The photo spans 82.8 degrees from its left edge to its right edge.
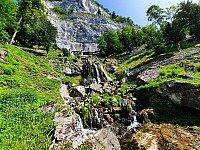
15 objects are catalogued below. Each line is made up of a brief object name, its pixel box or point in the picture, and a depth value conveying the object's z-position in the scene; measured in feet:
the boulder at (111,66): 78.52
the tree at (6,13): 53.53
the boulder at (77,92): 43.14
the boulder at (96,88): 45.56
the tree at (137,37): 117.40
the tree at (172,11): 96.81
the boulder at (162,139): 21.70
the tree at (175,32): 83.24
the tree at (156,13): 122.34
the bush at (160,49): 79.67
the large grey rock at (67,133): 17.86
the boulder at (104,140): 18.83
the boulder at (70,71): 61.98
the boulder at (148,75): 45.55
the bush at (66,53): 90.45
